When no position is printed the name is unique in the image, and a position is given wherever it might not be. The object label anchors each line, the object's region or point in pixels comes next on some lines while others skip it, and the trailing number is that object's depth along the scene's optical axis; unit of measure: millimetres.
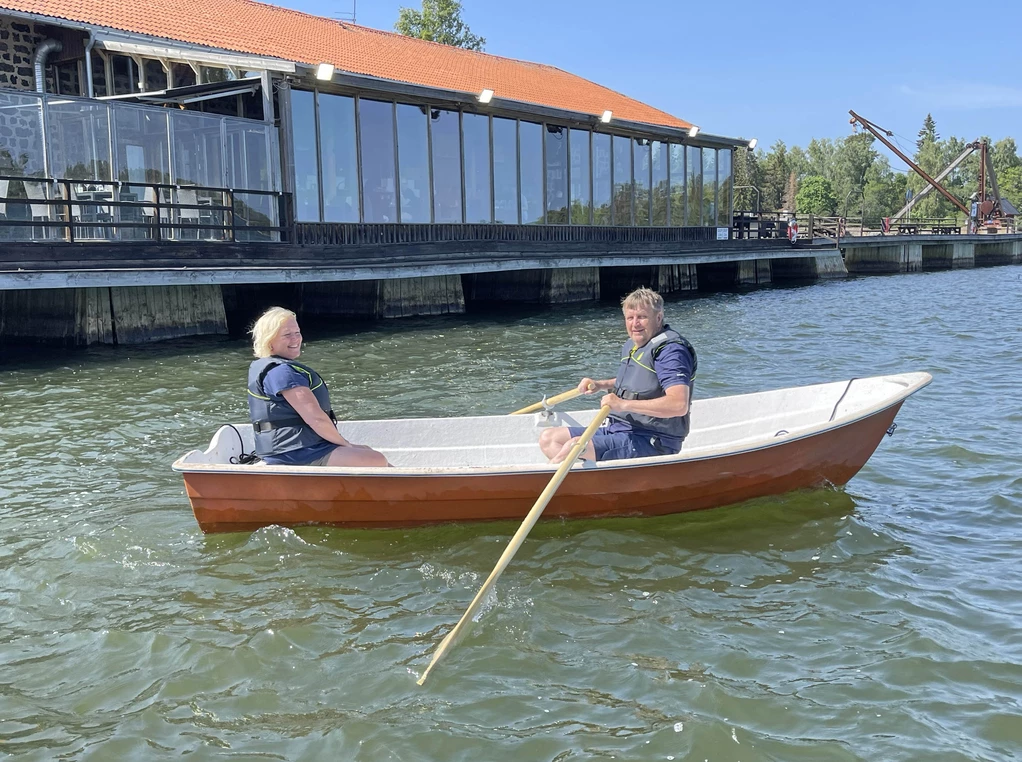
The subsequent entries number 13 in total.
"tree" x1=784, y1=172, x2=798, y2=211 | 88125
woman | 6117
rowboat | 6297
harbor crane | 58594
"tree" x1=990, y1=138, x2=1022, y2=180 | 110069
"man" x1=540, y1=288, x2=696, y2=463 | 6320
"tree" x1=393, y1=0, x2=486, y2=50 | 46188
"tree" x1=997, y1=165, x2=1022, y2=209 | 100625
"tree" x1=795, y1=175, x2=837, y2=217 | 97875
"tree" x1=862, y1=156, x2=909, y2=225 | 100000
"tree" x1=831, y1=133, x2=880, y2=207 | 104625
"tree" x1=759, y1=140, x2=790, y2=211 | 84000
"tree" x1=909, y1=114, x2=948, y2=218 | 102062
